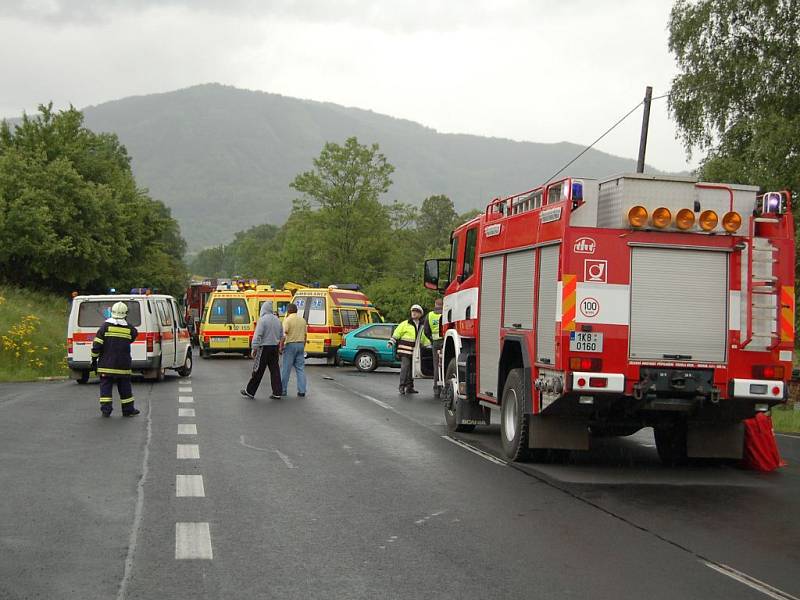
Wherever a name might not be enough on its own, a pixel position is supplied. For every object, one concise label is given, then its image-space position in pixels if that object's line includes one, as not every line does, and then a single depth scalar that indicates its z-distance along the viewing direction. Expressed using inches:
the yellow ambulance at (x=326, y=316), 1341.0
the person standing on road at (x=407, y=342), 866.8
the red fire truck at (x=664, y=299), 391.5
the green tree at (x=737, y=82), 1128.8
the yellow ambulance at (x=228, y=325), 1462.8
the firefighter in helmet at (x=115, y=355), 598.2
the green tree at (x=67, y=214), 1761.8
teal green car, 1227.2
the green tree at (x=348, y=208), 2704.2
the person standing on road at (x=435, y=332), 808.9
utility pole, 1030.4
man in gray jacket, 755.4
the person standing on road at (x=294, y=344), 778.2
